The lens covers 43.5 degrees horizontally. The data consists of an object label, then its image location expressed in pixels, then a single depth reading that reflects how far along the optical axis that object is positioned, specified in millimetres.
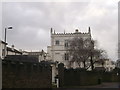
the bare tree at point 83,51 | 32507
